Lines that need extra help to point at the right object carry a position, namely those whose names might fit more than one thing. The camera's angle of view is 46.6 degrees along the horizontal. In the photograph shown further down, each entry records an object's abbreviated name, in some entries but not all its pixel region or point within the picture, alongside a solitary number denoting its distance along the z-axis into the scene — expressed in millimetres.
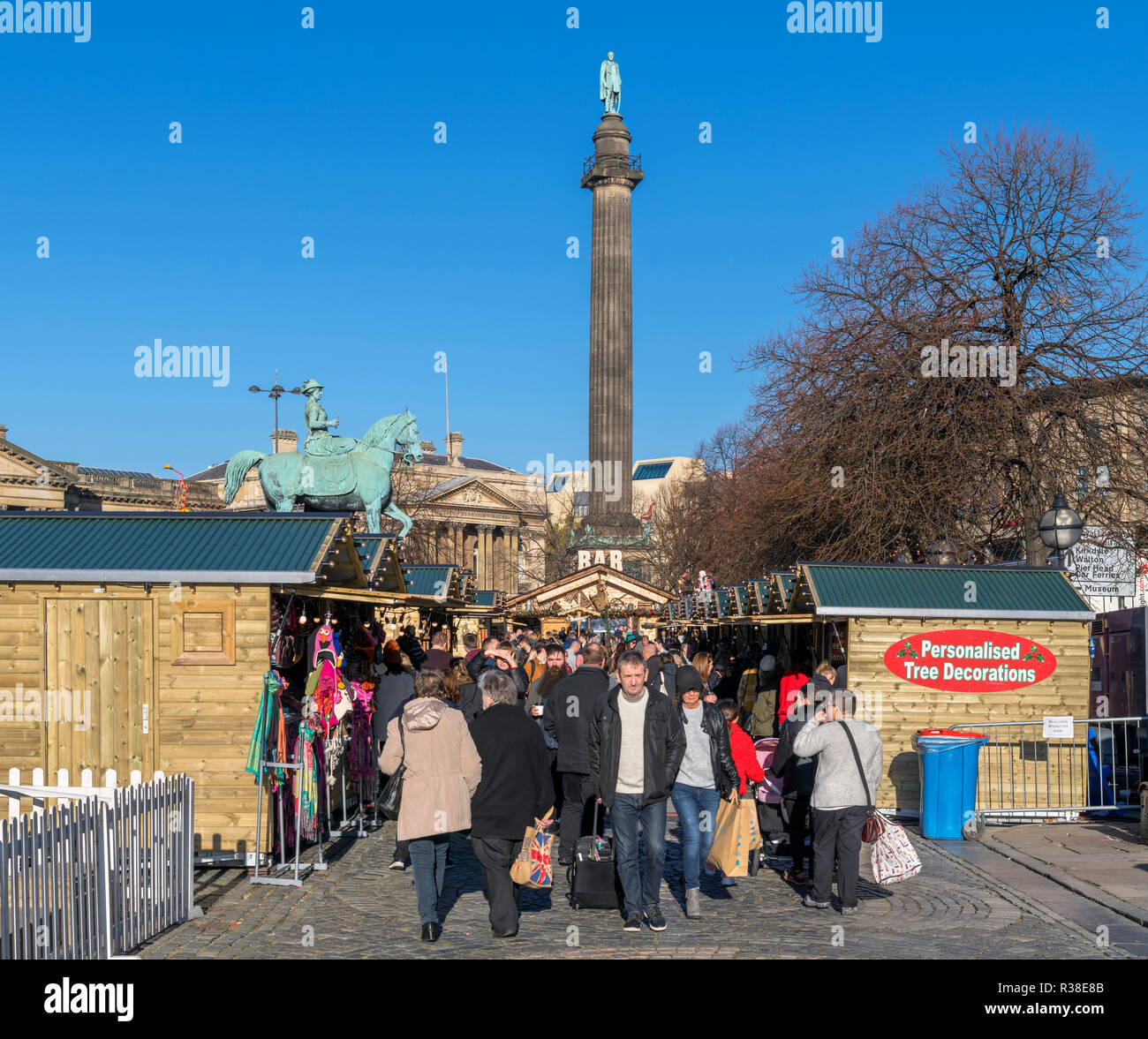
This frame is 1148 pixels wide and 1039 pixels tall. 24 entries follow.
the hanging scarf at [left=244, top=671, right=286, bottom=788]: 11633
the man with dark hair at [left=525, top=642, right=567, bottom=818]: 14070
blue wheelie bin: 13867
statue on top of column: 67750
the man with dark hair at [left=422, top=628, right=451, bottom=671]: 15344
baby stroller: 12086
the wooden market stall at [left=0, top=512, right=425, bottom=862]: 12109
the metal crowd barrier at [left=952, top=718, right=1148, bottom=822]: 14984
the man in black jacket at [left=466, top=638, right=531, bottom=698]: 14609
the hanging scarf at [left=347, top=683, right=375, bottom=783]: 14195
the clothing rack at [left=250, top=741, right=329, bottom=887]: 11070
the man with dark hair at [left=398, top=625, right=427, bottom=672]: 20377
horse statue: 19219
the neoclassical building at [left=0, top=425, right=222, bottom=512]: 72188
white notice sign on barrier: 14508
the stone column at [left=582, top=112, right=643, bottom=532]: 64125
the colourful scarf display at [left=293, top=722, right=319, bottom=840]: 11930
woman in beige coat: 9047
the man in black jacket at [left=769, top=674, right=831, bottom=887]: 11328
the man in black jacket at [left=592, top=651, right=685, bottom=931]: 9547
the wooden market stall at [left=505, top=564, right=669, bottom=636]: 54500
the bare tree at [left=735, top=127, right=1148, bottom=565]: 22891
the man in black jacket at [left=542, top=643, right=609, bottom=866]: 11703
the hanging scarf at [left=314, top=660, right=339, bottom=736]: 12383
